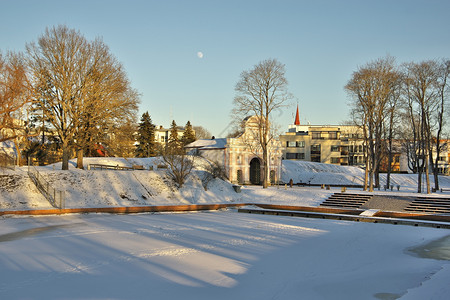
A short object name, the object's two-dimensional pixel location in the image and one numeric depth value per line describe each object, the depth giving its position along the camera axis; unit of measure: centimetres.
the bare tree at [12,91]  3088
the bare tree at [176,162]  3872
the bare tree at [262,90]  4281
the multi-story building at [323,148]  8938
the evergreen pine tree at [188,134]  8679
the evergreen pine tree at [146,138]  6775
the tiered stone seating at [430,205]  2966
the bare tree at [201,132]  13156
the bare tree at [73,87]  3556
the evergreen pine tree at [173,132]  8781
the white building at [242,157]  5031
